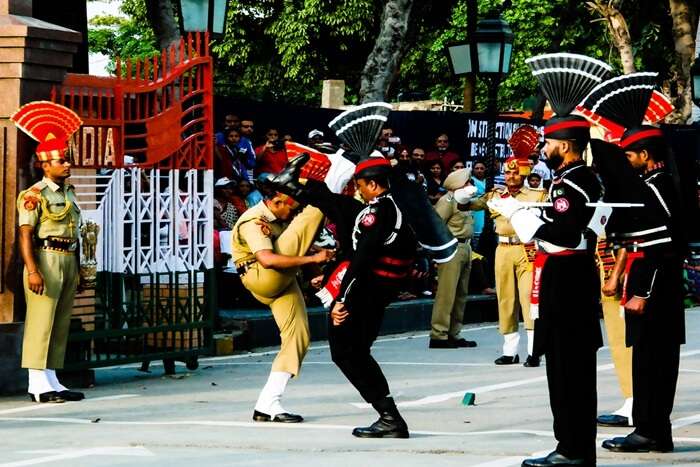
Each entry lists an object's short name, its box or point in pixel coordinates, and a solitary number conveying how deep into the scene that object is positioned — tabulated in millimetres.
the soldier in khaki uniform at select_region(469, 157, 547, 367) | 15461
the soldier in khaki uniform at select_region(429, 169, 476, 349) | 17250
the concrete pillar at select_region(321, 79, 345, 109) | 29062
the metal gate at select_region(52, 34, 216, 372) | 13570
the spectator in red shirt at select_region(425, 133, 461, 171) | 21375
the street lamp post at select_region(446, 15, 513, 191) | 22047
